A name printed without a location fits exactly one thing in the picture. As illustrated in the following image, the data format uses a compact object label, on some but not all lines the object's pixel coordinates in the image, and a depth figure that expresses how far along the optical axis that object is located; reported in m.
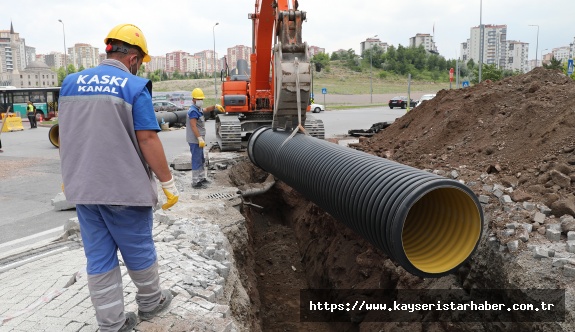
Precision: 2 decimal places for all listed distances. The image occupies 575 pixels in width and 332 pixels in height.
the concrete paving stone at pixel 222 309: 3.40
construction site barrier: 23.04
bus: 29.78
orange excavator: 7.27
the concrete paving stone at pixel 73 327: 3.17
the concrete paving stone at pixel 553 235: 3.72
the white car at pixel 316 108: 33.08
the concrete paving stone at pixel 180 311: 3.34
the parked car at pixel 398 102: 36.66
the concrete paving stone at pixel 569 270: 3.26
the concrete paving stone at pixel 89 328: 3.17
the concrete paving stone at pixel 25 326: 3.20
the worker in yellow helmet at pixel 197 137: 7.88
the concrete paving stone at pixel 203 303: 3.46
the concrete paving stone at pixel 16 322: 3.26
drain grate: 7.24
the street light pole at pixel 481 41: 23.54
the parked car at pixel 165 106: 27.00
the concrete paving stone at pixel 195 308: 3.38
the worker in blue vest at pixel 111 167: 2.86
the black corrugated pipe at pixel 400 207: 3.30
